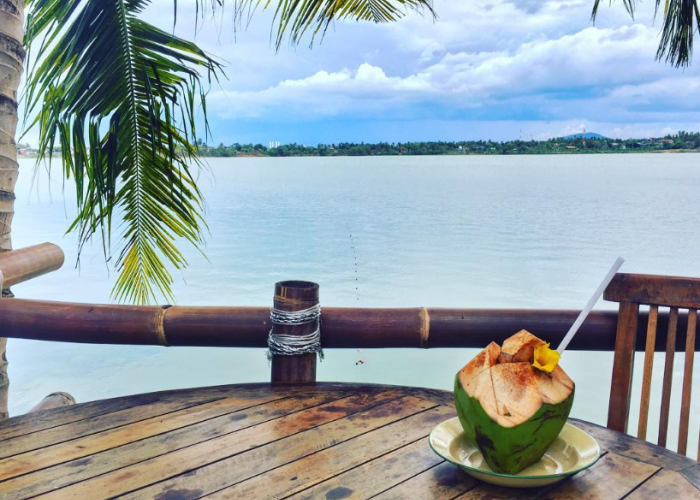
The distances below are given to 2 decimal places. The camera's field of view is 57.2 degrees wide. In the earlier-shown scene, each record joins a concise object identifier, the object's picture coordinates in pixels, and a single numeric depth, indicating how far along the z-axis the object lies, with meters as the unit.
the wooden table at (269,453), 0.91
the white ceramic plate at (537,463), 0.87
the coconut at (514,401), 0.84
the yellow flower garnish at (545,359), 0.87
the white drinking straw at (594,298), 0.94
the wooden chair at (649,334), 1.30
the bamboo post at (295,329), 1.40
